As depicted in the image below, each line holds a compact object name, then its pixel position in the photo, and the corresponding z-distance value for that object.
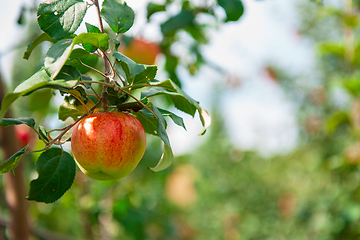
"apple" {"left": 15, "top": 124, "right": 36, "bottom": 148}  2.08
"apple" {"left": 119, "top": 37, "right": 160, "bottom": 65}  1.39
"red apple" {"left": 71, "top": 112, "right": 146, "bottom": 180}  0.80
